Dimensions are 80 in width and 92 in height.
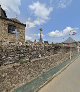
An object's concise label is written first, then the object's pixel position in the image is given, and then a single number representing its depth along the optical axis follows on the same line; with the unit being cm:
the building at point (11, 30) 808
